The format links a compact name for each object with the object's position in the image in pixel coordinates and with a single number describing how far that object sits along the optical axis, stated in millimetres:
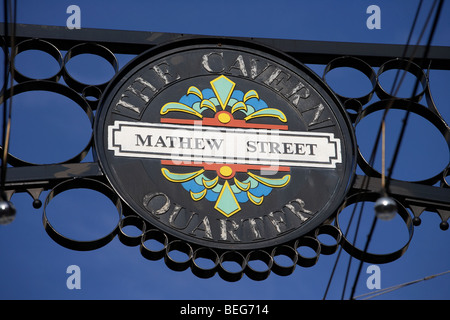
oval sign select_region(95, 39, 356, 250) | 16062
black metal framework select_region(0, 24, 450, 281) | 15703
